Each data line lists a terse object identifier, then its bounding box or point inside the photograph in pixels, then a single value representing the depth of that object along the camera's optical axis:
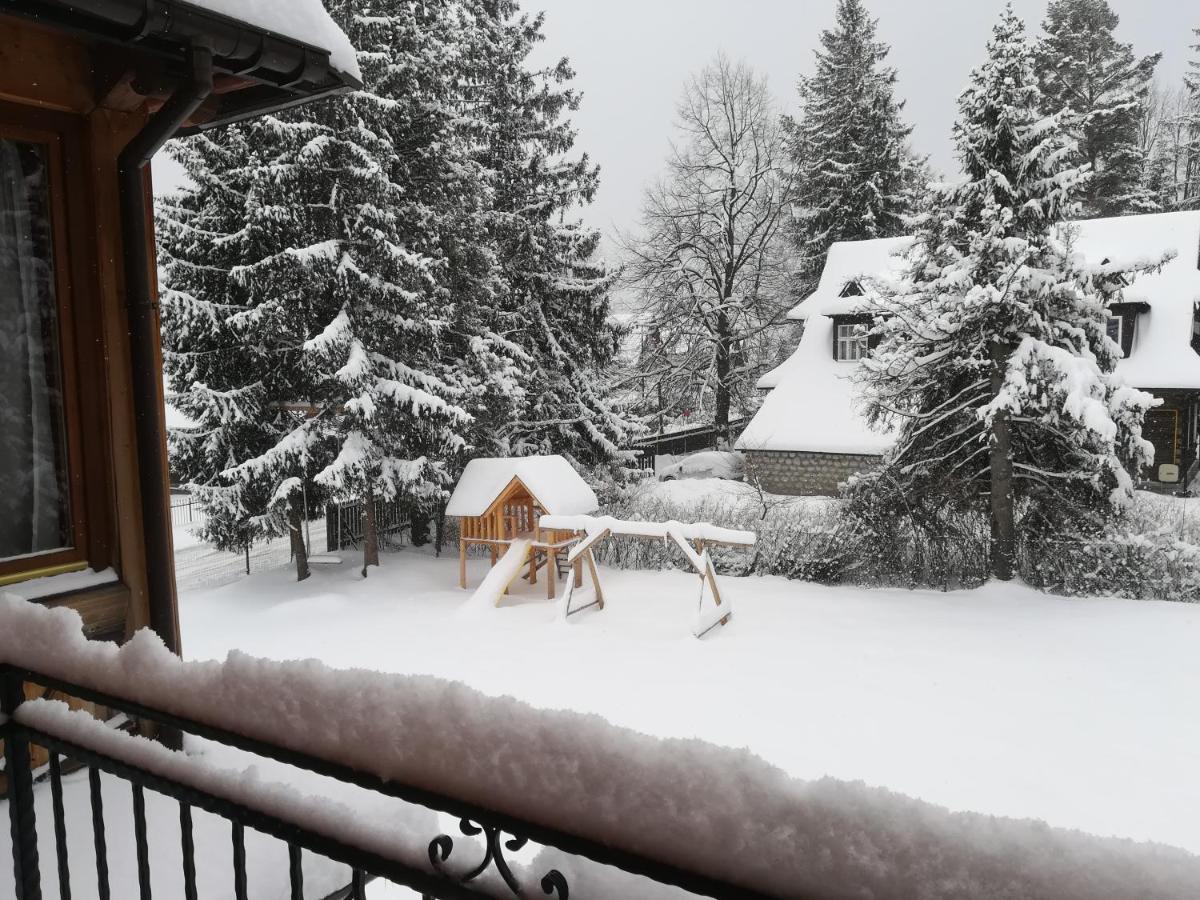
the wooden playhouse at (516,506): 10.44
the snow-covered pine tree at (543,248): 14.98
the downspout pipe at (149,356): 3.48
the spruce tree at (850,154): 23.44
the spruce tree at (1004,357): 9.86
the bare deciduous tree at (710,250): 21.92
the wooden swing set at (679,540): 9.07
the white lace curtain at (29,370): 3.27
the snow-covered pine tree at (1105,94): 22.92
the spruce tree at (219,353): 10.84
